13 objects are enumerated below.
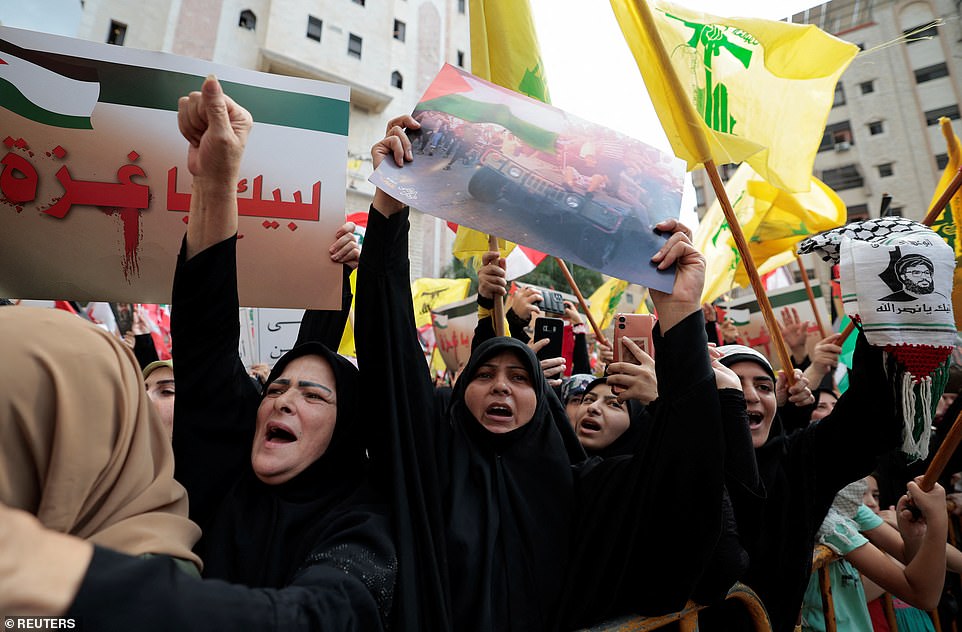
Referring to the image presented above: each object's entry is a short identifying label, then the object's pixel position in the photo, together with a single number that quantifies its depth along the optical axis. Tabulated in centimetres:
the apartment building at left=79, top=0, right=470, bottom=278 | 1719
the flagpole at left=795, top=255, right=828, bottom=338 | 415
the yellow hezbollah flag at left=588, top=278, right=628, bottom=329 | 584
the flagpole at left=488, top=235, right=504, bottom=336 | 217
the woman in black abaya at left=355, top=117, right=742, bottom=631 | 133
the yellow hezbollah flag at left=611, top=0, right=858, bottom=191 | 235
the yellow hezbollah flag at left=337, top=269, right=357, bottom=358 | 354
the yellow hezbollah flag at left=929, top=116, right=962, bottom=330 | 231
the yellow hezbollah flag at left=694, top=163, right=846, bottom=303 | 344
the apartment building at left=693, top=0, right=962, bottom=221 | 1925
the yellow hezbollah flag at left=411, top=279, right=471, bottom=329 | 629
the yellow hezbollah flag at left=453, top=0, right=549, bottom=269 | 251
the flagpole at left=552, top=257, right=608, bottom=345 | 303
